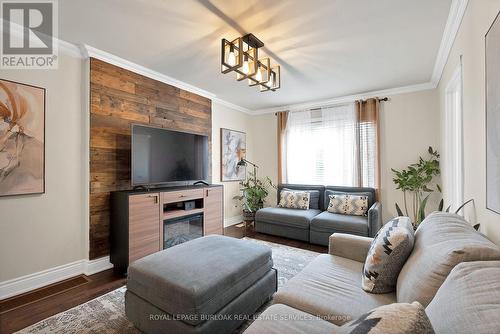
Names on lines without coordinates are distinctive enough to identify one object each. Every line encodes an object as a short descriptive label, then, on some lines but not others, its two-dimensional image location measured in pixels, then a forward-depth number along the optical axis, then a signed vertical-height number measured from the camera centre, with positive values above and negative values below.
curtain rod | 3.80 +1.19
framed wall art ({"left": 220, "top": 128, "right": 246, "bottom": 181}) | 4.43 +0.33
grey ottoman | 1.35 -0.81
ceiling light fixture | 2.04 +1.08
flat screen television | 2.73 +0.19
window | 3.93 +0.41
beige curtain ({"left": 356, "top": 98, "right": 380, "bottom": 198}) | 3.80 +0.45
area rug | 1.63 -1.17
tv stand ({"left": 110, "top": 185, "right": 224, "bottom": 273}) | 2.46 -0.59
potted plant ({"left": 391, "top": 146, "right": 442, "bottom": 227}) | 3.37 -0.20
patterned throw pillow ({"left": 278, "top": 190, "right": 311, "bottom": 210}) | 3.98 -0.56
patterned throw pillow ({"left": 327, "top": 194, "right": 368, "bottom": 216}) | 3.53 -0.59
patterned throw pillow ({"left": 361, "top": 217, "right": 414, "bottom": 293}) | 1.31 -0.55
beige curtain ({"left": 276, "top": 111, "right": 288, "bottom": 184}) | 4.78 +0.60
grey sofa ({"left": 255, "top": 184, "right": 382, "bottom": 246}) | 3.13 -0.79
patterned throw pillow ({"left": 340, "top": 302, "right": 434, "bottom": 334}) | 0.55 -0.39
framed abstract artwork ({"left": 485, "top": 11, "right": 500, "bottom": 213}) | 1.17 +0.29
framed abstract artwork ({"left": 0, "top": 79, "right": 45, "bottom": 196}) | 2.04 +0.30
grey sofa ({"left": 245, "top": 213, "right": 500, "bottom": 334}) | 0.65 -0.47
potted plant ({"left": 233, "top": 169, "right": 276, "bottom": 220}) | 4.57 -0.50
